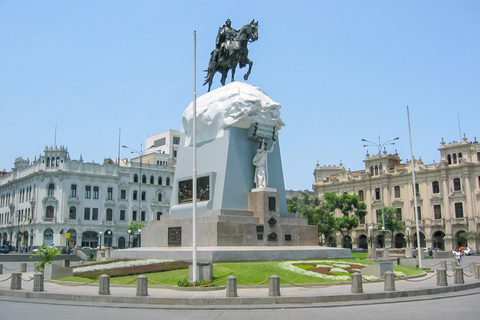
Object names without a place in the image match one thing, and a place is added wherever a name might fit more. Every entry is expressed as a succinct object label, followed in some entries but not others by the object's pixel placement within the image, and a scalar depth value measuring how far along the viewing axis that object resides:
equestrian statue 28.62
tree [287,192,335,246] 59.44
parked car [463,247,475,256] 60.84
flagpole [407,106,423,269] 30.62
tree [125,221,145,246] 69.24
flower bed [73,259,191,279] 19.64
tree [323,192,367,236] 67.00
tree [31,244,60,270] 24.78
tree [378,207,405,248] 71.00
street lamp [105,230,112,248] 74.50
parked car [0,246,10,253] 60.86
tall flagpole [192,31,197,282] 17.36
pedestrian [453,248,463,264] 37.07
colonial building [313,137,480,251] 69.44
